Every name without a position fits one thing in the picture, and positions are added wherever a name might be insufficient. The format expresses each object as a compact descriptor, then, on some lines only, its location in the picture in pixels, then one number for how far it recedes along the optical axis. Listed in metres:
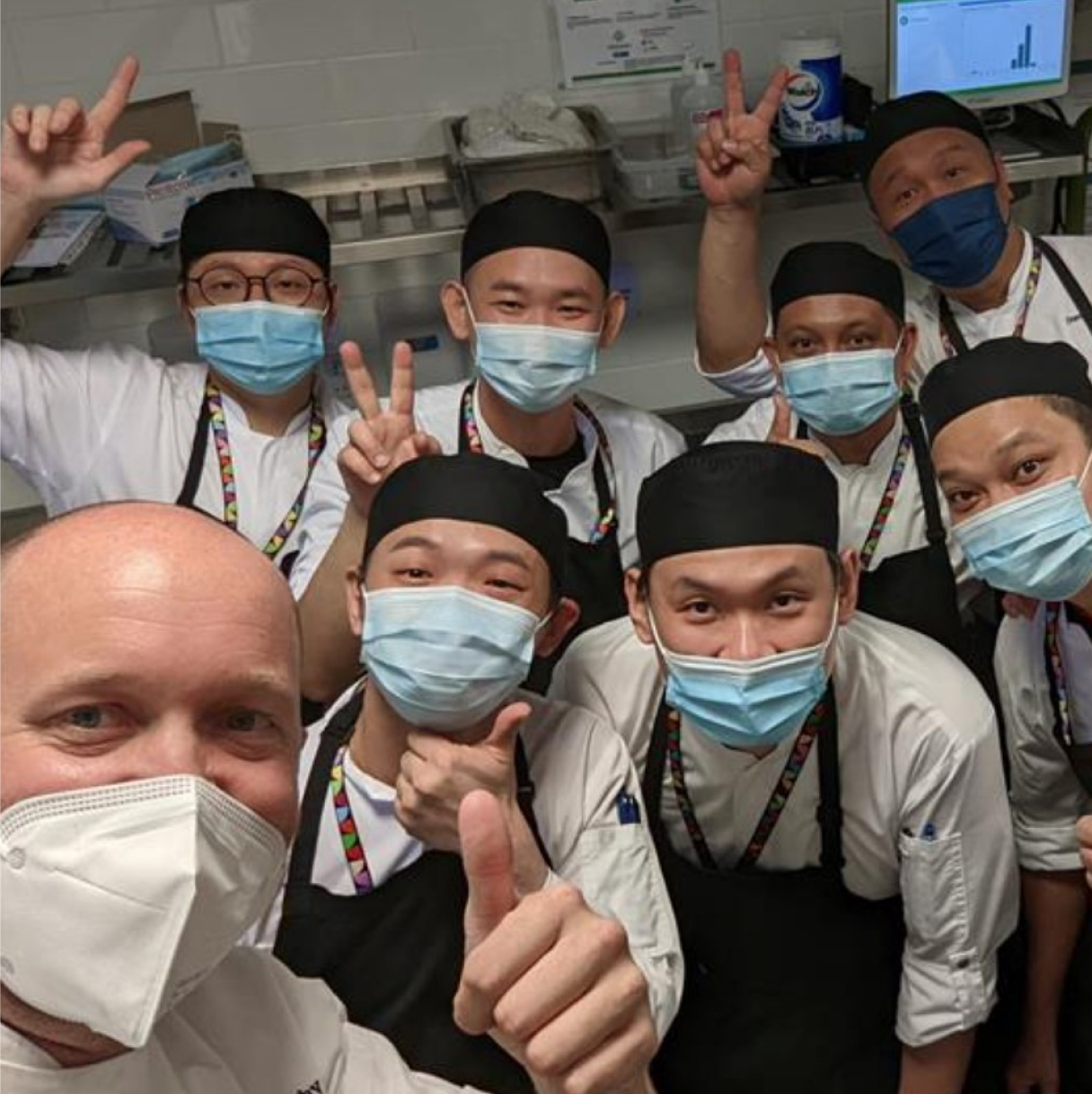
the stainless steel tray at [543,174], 2.24
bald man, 0.82
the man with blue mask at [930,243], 2.07
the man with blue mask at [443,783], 1.38
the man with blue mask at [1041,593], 1.54
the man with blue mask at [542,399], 1.86
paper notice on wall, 2.50
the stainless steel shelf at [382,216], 2.20
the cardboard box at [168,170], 2.21
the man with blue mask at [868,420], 1.89
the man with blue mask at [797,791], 1.45
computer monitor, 2.32
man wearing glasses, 1.93
